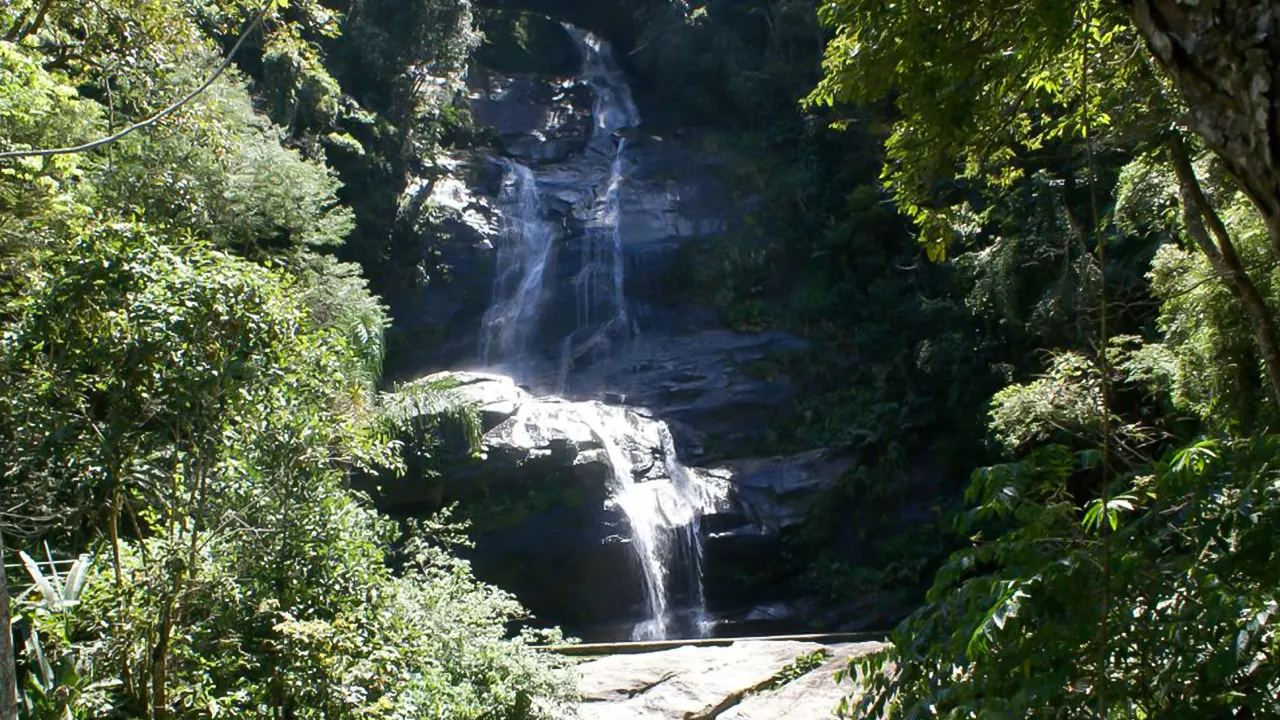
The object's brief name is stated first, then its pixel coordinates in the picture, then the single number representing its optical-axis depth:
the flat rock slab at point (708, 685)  9.13
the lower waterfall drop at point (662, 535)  16.94
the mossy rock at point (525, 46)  29.94
